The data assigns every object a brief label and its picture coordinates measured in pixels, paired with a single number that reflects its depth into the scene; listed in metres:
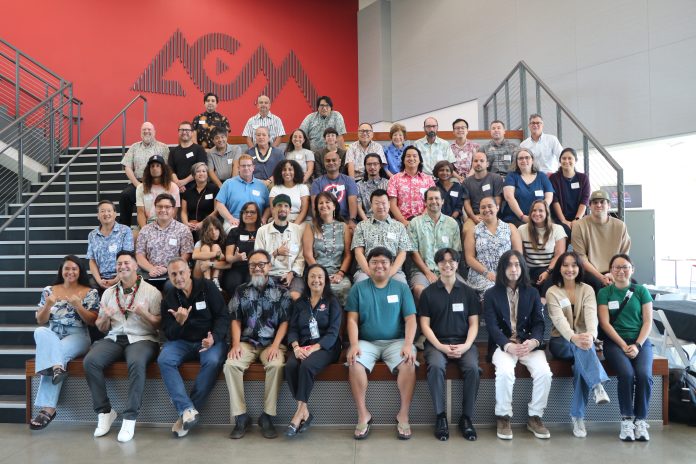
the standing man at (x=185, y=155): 5.93
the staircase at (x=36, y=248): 4.25
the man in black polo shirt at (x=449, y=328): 3.60
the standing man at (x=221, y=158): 6.03
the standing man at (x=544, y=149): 6.11
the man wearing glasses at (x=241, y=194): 5.22
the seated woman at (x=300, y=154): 5.97
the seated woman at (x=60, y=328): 3.75
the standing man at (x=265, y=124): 7.05
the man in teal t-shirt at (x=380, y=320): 3.72
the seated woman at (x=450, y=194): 5.23
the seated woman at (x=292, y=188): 5.14
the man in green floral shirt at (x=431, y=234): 4.58
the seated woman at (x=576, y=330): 3.56
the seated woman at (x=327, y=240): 4.61
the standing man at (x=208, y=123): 6.88
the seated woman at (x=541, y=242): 4.52
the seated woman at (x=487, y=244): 4.40
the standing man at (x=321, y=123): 6.79
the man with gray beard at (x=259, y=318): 3.79
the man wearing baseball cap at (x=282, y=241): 4.49
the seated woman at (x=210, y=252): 4.49
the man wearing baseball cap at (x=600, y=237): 4.48
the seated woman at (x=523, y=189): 5.14
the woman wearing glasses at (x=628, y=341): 3.52
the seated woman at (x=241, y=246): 4.55
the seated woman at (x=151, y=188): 5.27
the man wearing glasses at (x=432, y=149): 6.17
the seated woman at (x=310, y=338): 3.60
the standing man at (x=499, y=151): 6.14
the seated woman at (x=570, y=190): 5.29
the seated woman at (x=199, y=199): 5.41
